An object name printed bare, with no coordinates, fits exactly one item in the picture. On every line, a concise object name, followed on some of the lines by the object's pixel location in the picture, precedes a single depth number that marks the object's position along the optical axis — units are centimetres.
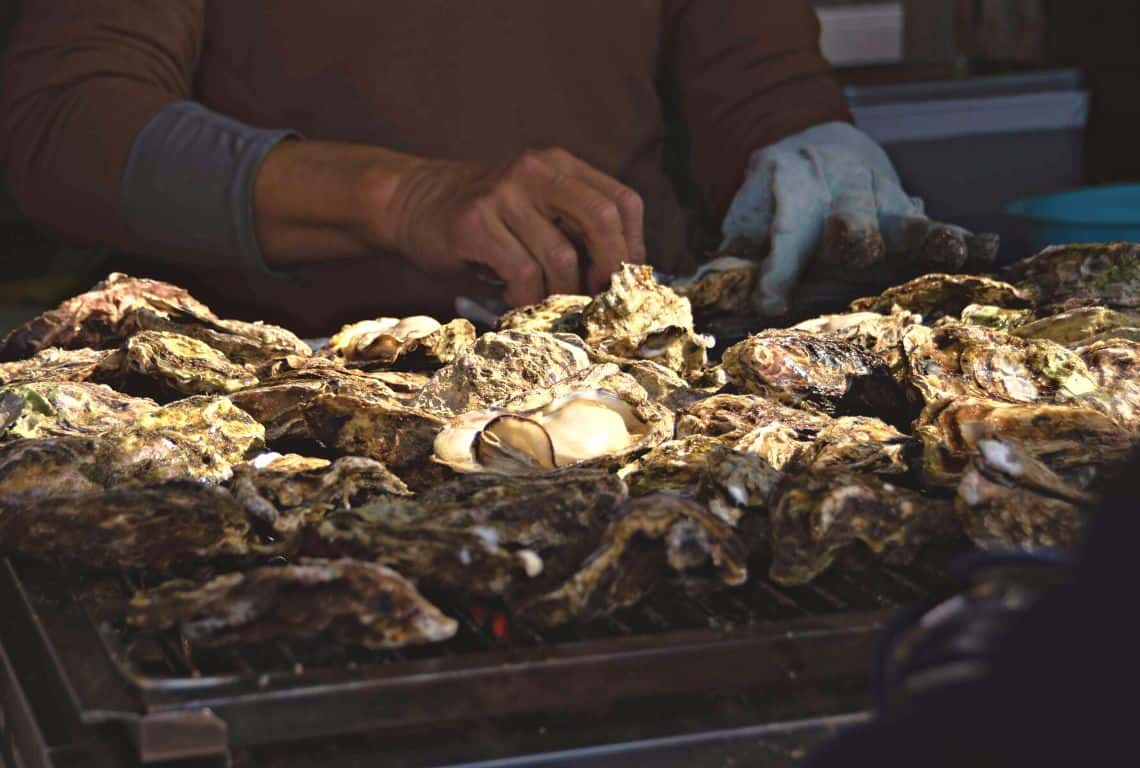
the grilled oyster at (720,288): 181
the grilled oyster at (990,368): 142
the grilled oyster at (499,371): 146
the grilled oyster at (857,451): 133
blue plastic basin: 189
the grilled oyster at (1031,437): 129
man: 196
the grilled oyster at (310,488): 130
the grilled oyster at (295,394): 145
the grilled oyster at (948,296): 169
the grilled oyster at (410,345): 160
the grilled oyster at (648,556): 120
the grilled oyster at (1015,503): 123
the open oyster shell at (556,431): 136
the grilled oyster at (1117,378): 138
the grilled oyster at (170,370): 152
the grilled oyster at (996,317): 163
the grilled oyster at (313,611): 116
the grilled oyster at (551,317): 166
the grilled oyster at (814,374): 148
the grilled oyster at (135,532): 125
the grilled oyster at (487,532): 121
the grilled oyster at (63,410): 142
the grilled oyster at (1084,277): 166
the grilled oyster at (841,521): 124
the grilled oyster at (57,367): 155
